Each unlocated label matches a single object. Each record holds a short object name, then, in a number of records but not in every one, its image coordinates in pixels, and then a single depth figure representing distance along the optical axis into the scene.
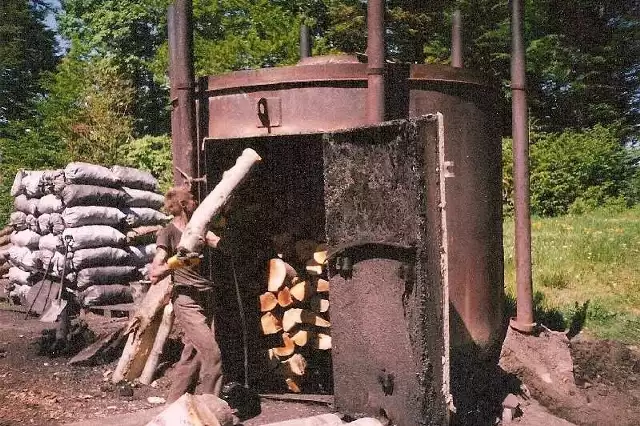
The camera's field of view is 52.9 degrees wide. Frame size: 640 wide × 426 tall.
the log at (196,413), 3.96
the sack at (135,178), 9.44
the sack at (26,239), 10.04
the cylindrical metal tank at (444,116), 5.03
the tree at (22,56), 21.89
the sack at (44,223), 9.40
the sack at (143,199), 9.53
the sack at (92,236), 8.69
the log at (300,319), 5.75
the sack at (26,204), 9.95
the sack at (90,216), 8.73
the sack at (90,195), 8.74
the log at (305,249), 6.00
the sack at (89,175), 8.80
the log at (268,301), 5.91
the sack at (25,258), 9.82
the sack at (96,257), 8.70
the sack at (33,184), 9.82
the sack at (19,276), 10.22
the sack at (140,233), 9.39
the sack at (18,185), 10.56
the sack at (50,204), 9.16
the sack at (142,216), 9.46
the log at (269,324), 5.91
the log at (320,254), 5.81
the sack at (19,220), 10.64
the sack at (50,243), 9.10
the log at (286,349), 5.91
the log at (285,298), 5.86
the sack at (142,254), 9.47
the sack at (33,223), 9.95
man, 4.75
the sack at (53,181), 8.98
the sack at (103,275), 8.77
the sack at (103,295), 8.75
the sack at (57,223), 9.07
